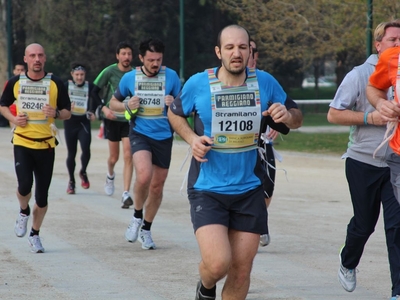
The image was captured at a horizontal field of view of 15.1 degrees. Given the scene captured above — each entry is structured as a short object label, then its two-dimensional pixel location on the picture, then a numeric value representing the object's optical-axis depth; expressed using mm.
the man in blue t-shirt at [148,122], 15949
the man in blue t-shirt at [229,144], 9571
